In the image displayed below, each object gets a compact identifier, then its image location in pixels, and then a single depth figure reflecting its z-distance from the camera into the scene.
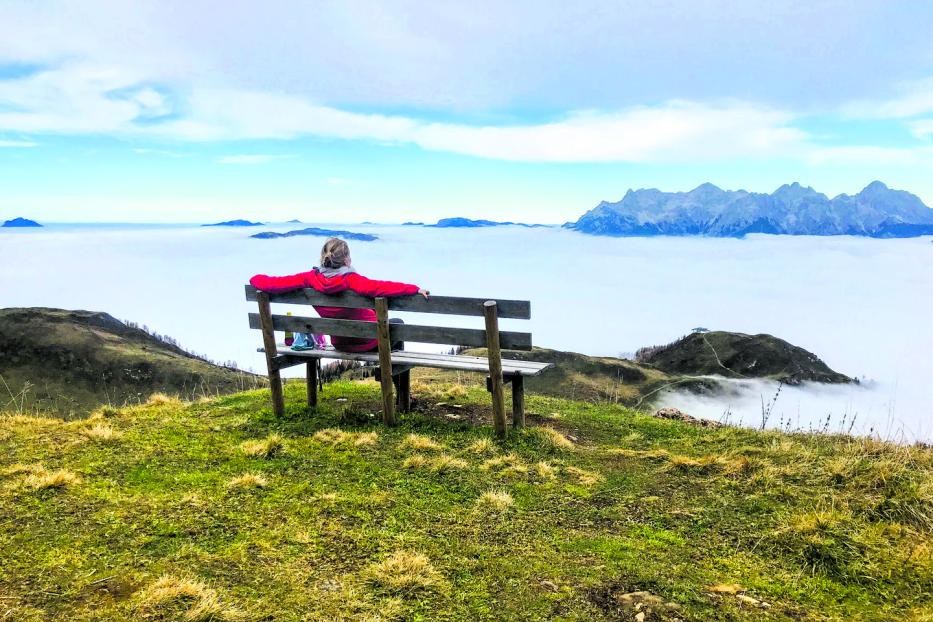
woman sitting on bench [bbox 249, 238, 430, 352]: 7.73
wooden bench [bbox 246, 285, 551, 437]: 7.40
